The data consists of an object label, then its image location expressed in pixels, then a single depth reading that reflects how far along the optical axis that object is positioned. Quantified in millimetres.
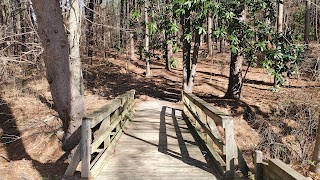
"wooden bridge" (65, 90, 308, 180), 3699
